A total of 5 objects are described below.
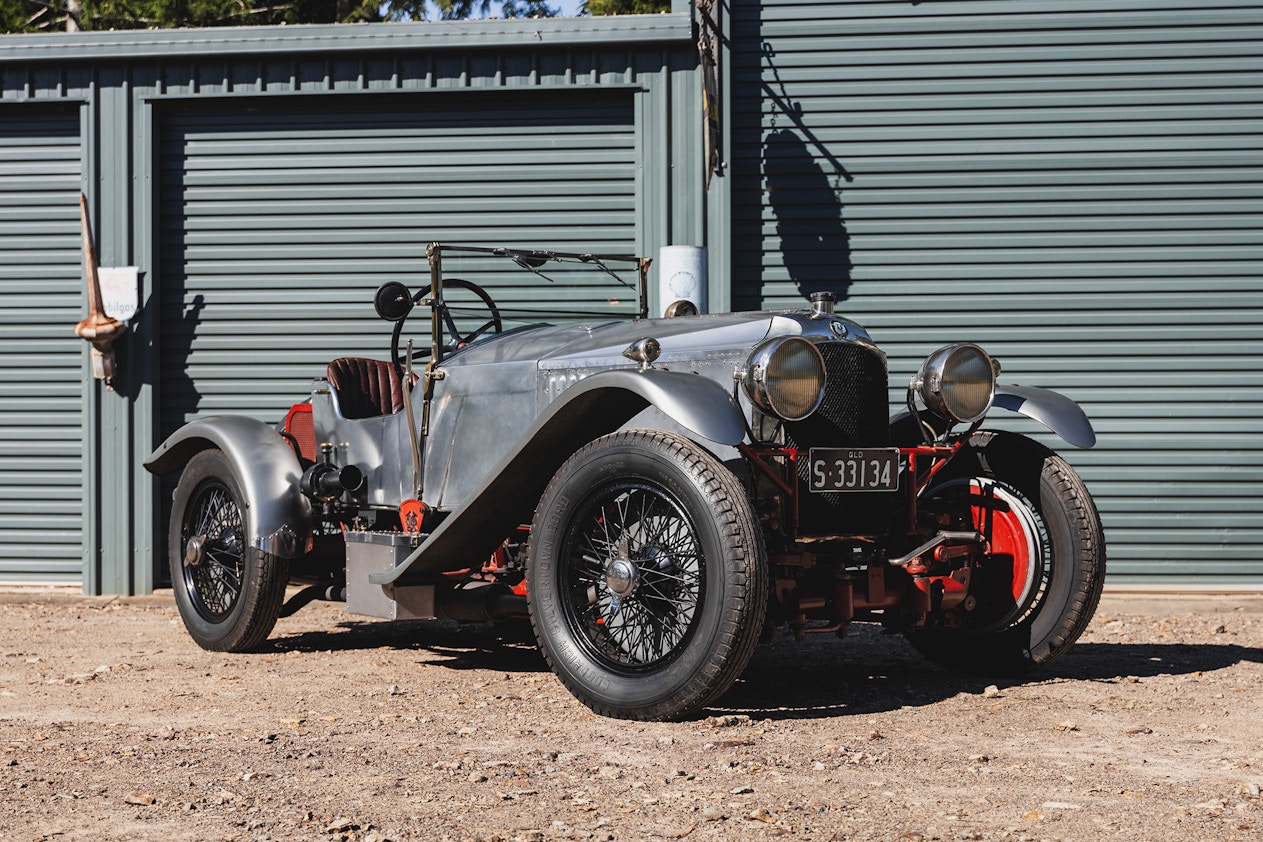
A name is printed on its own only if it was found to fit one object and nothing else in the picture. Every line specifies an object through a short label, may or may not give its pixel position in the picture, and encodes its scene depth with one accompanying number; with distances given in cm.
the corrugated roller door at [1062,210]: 822
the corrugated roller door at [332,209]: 858
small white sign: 856
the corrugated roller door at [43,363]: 882
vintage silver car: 435
